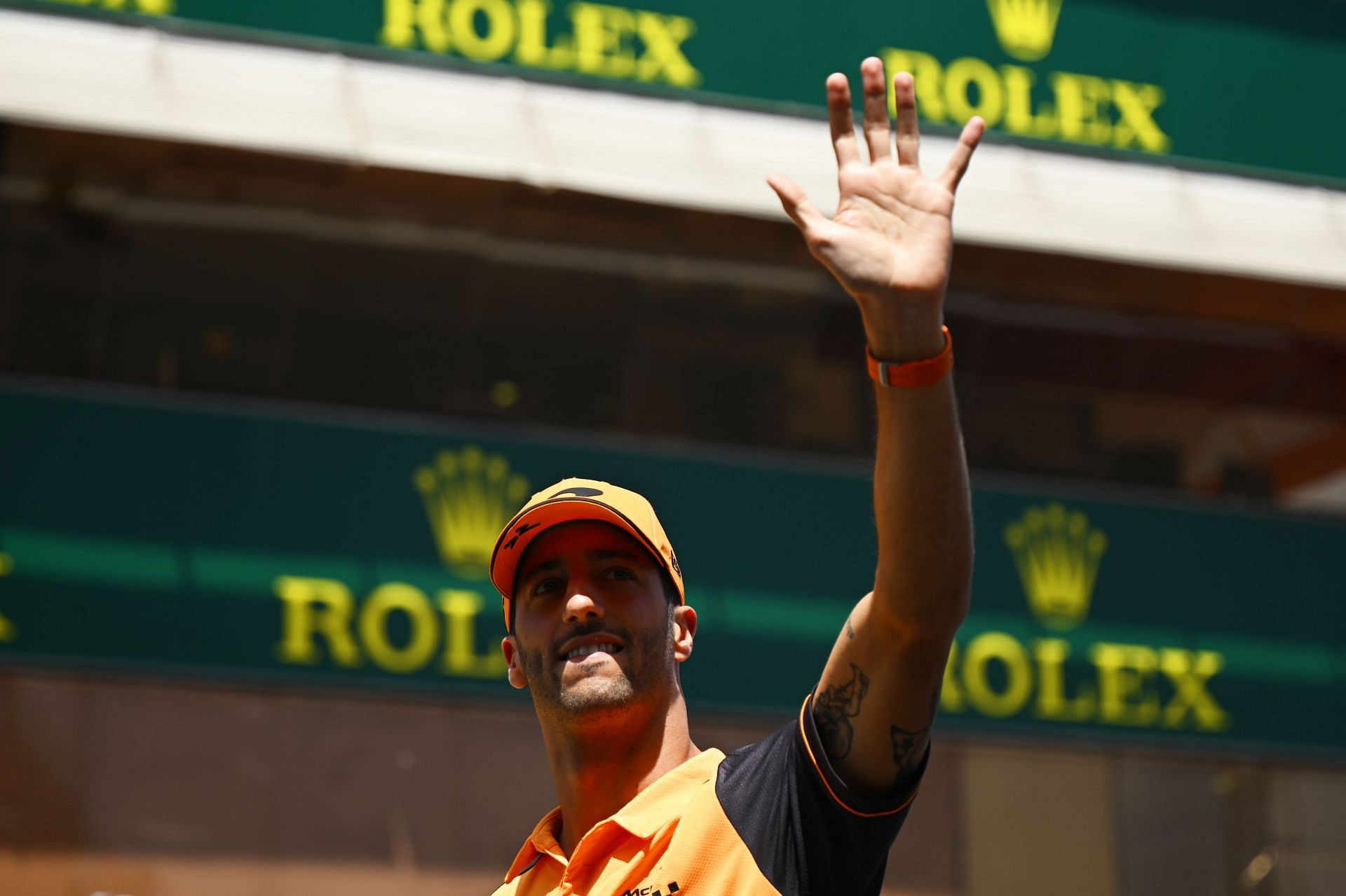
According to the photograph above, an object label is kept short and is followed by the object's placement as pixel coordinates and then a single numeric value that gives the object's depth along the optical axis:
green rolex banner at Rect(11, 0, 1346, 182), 10.80
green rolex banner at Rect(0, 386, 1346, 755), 10.23
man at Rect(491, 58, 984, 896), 2.24
